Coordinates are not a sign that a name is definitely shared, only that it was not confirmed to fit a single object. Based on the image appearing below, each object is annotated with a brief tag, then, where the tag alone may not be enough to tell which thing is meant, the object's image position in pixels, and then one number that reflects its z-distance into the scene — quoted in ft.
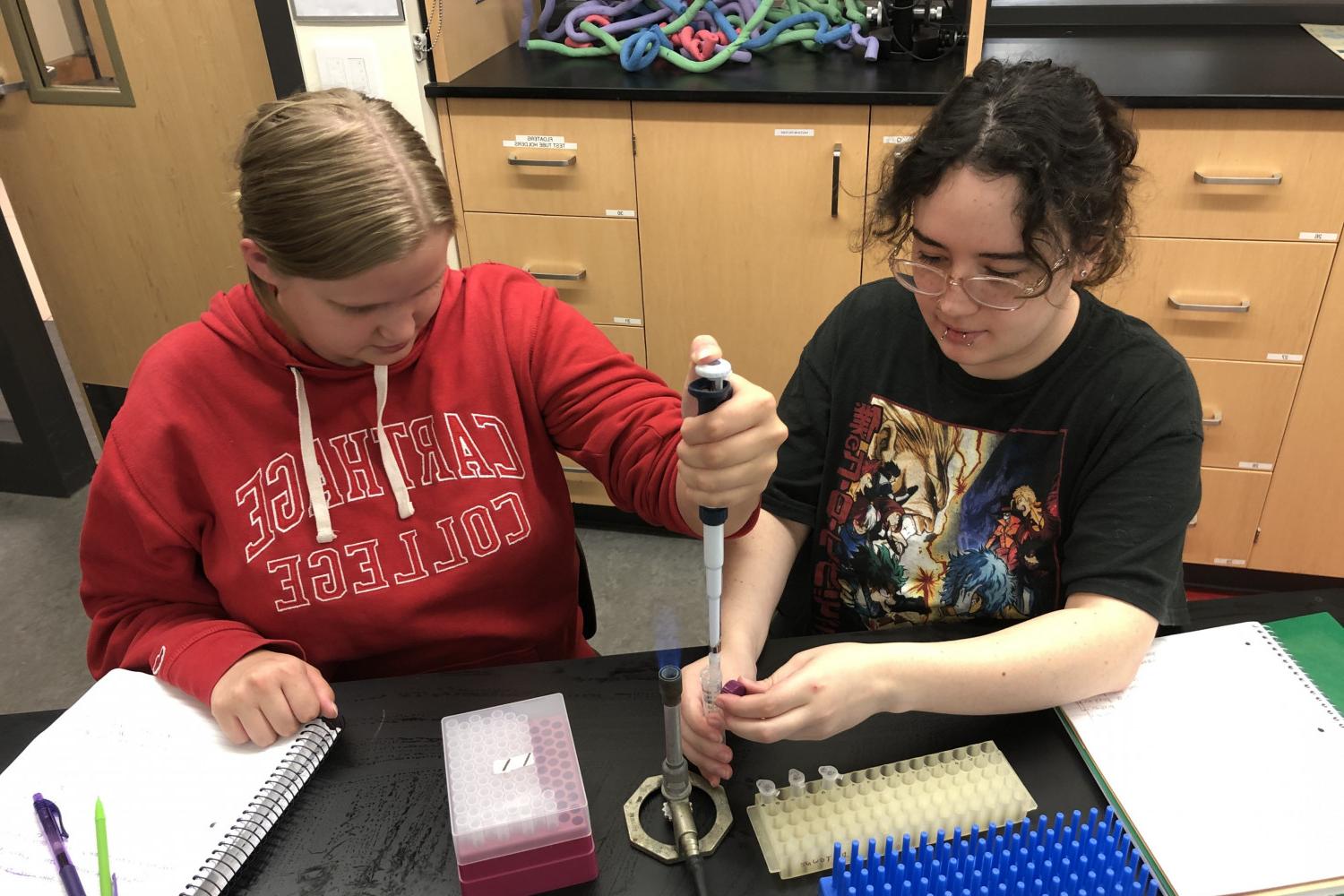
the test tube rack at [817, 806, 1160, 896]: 2.32
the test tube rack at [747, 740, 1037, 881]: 2.50
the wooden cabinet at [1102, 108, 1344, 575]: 5.95
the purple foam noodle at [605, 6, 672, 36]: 7.28
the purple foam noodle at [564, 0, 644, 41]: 7.47
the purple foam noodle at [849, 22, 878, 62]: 6.89
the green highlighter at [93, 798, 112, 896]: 2.42
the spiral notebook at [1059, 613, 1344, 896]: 2.44
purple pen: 2.41
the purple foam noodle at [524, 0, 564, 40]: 7.64
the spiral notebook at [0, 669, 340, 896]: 2.48
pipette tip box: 2.41
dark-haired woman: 2.85
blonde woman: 2.92
